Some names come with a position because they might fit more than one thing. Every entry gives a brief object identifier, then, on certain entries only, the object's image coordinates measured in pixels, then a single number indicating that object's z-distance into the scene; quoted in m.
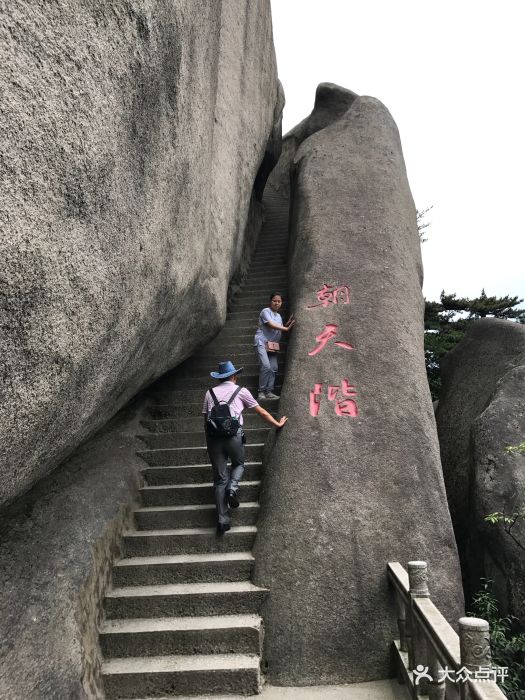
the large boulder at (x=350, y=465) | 4.54
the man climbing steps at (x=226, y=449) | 5.18
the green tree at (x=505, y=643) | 4.30
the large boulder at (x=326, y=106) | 13.88
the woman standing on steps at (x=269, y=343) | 7.04
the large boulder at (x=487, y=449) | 5.35
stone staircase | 4.20
